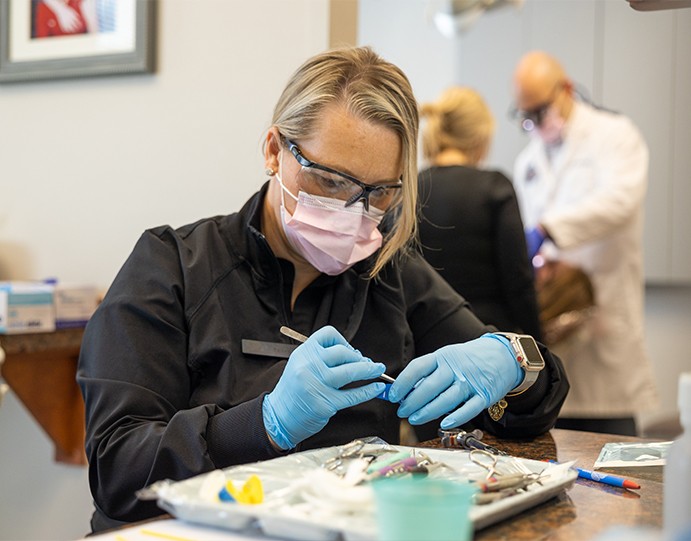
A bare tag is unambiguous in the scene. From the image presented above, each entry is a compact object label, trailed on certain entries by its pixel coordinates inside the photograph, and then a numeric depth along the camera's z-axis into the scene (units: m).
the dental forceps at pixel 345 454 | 0.94
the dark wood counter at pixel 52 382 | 1.89
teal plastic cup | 0.61
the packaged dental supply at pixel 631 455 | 1.13
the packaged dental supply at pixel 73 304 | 1.92
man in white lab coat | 2.83
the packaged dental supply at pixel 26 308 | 1.82
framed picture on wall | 1.94
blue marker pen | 1.00
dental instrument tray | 0.75
